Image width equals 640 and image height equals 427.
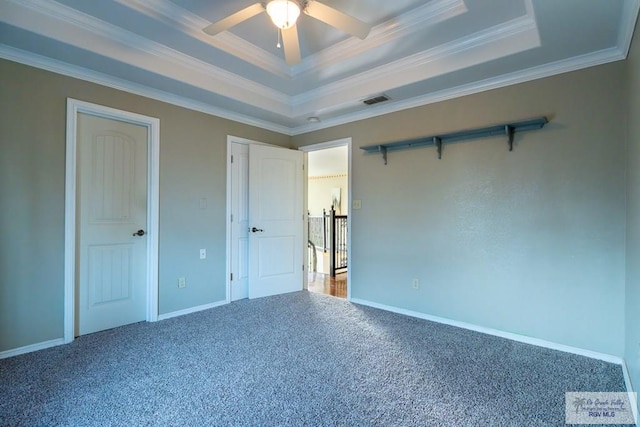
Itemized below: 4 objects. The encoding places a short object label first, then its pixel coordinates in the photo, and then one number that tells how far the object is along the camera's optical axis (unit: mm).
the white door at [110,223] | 2838
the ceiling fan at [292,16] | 1985
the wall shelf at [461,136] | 2662
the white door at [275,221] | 4078
